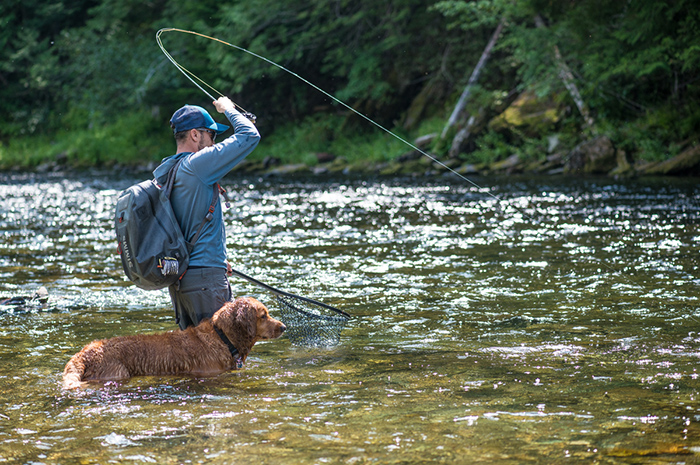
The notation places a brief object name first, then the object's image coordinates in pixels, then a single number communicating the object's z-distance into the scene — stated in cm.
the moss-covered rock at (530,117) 2731
